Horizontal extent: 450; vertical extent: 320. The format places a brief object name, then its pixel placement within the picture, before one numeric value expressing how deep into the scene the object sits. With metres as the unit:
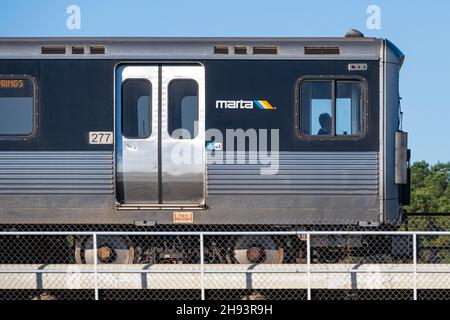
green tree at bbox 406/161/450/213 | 86.24
